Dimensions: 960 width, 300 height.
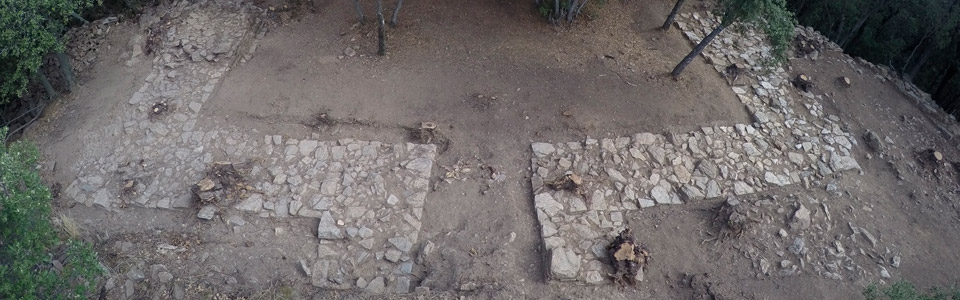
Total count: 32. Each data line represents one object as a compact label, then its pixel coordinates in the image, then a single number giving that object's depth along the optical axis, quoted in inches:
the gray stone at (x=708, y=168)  418.3
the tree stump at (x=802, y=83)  506.0
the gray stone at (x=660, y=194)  404.2
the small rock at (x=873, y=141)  460.8
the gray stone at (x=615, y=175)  412.5
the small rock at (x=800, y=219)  388.2
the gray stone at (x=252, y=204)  389.0
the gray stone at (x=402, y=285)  355.6
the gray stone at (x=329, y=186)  399.9
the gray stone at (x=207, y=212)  381.7
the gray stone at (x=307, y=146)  426.8
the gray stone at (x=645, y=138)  434.9
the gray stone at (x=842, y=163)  437.1
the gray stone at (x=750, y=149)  437.4
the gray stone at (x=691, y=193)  404.2
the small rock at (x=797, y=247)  378.0
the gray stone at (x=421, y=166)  414.0
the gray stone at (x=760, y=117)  459.6
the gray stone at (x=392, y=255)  367.6
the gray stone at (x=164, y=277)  342.3
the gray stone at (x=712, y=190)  406.9
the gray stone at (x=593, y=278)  355.3
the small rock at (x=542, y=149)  425.9
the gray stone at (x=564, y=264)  352.8
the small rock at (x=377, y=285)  353.7
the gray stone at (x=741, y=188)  410.9
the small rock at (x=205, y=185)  386.9
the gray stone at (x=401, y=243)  372.5
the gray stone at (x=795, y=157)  437.1
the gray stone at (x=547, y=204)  389.7
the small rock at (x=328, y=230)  374.9
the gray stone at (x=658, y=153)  424.2
